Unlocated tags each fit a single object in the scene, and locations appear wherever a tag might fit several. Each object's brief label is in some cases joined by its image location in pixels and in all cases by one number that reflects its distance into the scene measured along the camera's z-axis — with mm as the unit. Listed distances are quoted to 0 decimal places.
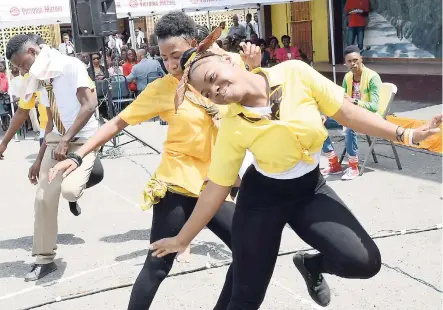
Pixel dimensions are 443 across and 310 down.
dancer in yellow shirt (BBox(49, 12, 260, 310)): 3225
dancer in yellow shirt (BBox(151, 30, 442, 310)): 2590
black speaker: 10070
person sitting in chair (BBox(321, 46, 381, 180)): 6931
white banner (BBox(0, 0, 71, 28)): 12211
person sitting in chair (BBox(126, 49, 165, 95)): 13305
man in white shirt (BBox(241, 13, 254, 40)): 20750
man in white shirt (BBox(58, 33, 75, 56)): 19948
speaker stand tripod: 10258
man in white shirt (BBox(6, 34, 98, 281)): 4750
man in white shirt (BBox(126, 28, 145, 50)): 23947
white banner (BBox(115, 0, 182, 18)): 12992
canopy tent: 12281
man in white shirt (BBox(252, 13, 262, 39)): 21594
